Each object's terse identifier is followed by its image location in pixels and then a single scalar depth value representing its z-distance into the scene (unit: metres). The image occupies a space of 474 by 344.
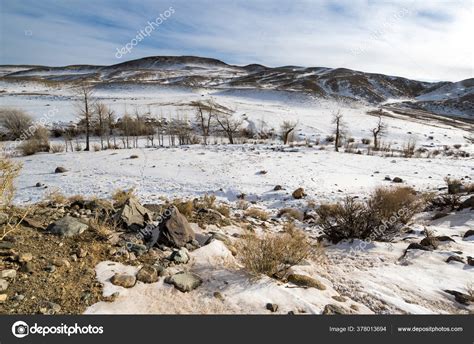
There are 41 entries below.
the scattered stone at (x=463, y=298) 4.02
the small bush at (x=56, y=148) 20.27
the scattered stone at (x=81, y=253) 3.99
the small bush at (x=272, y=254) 4.20
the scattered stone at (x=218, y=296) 3.56
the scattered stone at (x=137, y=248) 4.41
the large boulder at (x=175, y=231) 4.80
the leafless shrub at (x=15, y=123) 24.81
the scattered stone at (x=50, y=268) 3.56
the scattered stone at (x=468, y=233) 6.55
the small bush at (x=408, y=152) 22.53
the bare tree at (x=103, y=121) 28.60
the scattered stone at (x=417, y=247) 5.75
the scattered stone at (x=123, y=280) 3.57
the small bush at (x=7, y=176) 3.76
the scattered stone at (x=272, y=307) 3.42
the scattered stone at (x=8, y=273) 3.25
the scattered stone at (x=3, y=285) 3.09
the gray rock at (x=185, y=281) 3.67
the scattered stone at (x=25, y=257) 3.56
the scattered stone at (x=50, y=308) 2.97
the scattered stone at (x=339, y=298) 3.87
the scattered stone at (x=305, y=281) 4.09
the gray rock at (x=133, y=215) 5.16
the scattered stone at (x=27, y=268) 3.47
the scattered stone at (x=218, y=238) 5.15
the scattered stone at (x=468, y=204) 8.16
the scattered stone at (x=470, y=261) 5.12
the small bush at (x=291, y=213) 8.73
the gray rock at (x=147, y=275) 3.75
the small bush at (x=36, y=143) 18.91
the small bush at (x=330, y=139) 29.18
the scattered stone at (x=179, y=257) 4.36
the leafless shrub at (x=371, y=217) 6.55
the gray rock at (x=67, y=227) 4.45
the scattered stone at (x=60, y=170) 13.91
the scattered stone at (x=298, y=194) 11.07
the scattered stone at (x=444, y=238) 6.20
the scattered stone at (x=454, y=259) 5.25
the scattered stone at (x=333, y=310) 3.46
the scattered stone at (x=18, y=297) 3.04
